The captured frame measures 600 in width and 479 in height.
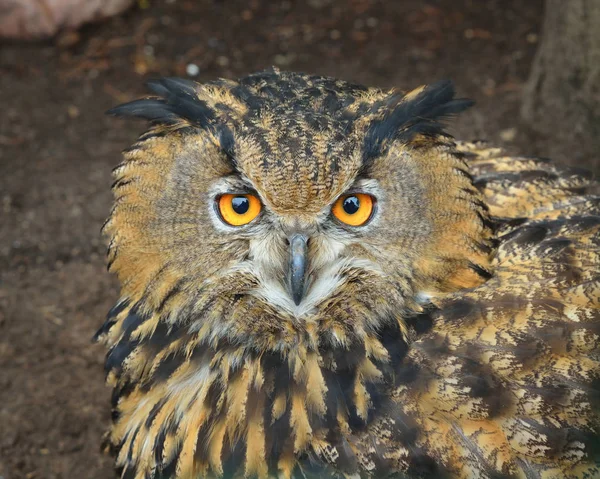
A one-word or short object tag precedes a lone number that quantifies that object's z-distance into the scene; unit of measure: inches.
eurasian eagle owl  99.1
